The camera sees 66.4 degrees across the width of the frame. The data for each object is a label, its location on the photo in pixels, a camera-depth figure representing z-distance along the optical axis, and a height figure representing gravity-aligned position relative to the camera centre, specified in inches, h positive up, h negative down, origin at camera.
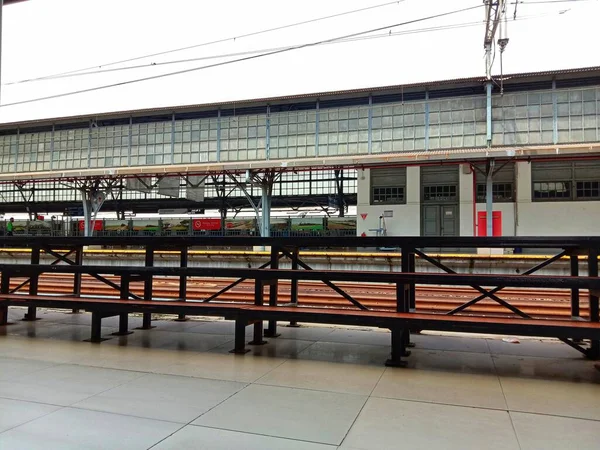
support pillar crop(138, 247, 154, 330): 283.0 -38.8
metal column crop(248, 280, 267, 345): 229.9 -47.1
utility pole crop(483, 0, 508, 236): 638.5 +307.3
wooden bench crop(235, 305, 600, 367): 174.7 -34.8
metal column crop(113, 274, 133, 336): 256.4 -46.4
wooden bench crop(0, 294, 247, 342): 223.1 -36.6
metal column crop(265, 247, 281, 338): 251.9 -25.1
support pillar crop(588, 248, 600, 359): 198.5 -28.7
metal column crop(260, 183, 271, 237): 833.5 +52.0
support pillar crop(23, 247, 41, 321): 295.5 -34.4
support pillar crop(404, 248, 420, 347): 213.6 -28.1
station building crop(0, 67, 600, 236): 838.5 +197.6
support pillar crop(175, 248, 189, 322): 287.4 -32.9
